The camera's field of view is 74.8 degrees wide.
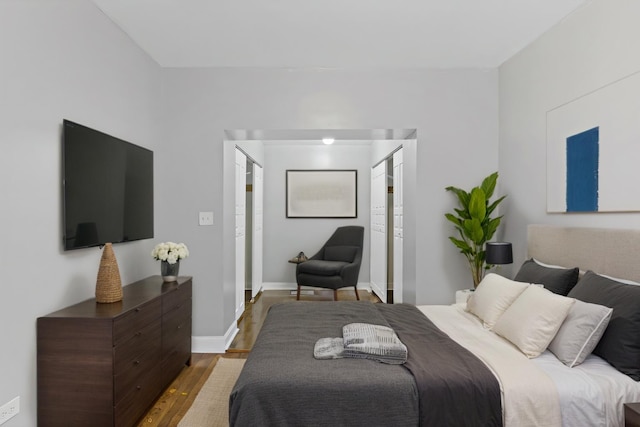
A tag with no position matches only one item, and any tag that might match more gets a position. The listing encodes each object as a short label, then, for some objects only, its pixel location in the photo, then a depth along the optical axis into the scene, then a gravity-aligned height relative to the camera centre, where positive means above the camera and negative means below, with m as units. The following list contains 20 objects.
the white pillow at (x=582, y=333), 2.04 -0.60
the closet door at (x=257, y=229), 6.22 -0.26
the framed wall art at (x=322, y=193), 6.99 +0.33
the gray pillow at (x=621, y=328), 1.95 -0.55
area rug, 2.65 -1.33
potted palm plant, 3.72 -0.09
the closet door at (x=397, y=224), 5.16 -0.15
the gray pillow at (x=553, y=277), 2.56 -0.42
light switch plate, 4.04 -0.05
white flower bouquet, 3.36 -0.32
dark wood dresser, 2.21 -0.82
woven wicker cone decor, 2.60 -0.42
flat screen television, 2.42 +0.17
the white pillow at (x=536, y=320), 2.17 -0.58
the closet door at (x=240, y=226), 4.93 -0.17
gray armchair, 5.81 -0.74
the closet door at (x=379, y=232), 5.91 -0.30
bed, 1.79 -0.73
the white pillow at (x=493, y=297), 2.64 -0.56
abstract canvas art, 2.37 +0.39
